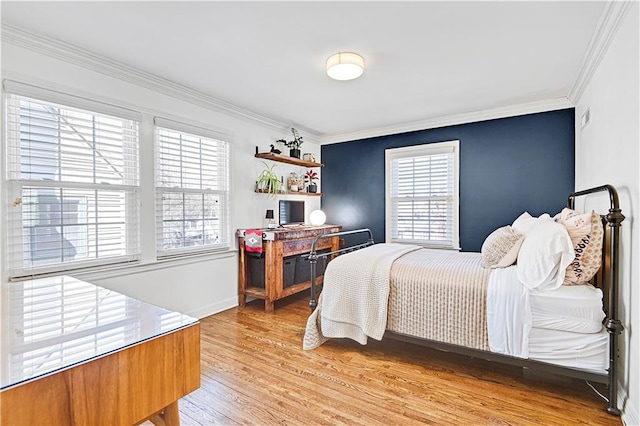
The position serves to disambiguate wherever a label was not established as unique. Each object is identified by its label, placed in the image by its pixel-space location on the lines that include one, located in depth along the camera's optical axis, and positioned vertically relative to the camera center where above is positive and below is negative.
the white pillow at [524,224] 2.51 -0.13
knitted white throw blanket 2.45 -0.75
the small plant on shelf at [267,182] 4.13 +0.38
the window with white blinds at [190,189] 3.09 +0.24
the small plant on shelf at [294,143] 4.46 +0.99
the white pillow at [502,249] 2.34 -0.31
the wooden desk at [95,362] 0.73 -0.40
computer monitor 4.48 -0.03
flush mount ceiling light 2.40 +1.15
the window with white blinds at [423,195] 4.19 +0.22
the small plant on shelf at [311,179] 5.06 +0.52
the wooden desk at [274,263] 3.58 -0.63
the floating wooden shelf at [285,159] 4.04 +0.73
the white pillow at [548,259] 1.93 -0.32
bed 1.86 -0.63
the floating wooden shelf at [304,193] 4.15 +0.26
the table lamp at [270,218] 4.15 -0.10
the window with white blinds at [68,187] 2.16 +0.19
